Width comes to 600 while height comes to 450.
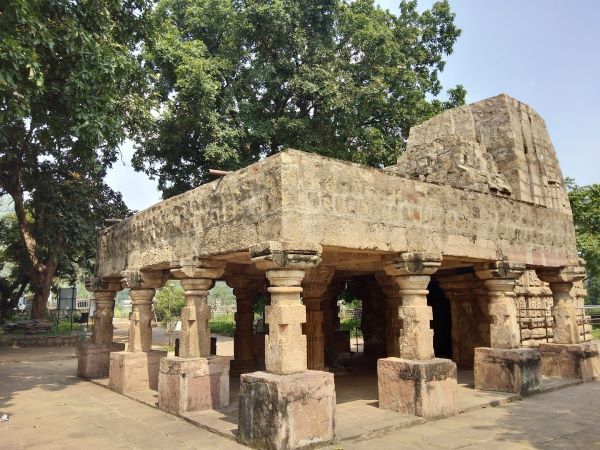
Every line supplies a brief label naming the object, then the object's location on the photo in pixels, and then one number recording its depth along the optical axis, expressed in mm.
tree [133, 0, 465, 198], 17047
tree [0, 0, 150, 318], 6953
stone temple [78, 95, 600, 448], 5285
